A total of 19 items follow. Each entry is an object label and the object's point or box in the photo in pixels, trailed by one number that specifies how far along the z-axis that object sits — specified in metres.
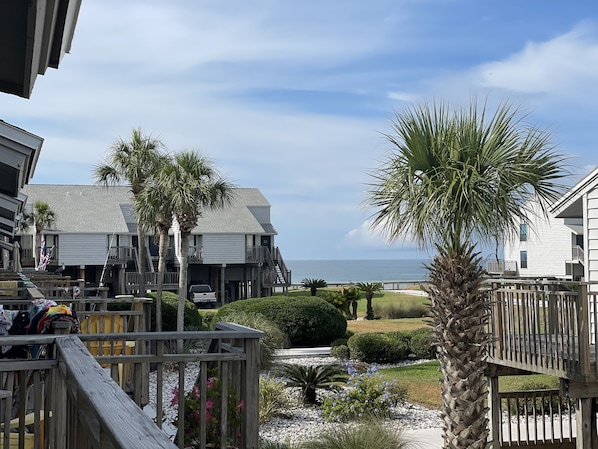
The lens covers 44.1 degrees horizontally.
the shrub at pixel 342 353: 22.16
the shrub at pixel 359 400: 13.74
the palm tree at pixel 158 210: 25.30
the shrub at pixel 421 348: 22.84
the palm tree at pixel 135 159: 30.19
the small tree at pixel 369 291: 36.34
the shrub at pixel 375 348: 22.03
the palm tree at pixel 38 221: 42.34
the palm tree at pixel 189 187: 24.94
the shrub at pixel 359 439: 10.18
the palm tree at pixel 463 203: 9.28
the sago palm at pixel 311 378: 15.55
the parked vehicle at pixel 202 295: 45.67
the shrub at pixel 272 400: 14.01
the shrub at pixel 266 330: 19.02
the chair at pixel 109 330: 7.79
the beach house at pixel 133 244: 44.84
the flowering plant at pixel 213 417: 5.96
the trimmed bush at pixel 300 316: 24.66
